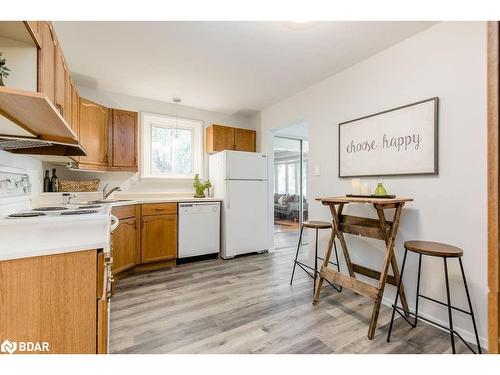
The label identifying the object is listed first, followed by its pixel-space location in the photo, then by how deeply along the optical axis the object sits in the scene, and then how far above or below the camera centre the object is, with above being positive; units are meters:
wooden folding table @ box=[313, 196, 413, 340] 1.75 -0.43
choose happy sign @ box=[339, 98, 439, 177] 1.88 +0.43
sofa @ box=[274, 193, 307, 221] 6.37 -0.52
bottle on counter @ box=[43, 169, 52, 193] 2.59 +0.03
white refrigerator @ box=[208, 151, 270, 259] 3.49 -0.17
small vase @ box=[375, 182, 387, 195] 1.98 -0.01
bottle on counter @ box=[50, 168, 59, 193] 2.62 +0.03
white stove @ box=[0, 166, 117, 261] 1.03 -0.22
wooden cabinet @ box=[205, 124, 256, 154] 3.80 +0.83
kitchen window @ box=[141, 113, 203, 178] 3.66 +0.67
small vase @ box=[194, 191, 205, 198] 3.72 -0.10
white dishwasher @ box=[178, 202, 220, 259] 3.26 -0.59
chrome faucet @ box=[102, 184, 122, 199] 3.13 -0.07
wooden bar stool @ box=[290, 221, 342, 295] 2.43 -0.40
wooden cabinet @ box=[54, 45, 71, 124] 1.66 +0.79
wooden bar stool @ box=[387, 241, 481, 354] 1.46 -0.40
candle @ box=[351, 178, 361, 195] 2.11 +0.01
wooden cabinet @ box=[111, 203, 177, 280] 2.71 -0.64
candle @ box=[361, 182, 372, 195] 2.07 -0.01
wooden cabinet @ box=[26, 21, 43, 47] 1.13 +0.81
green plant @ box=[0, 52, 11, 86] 1.08 +0.58
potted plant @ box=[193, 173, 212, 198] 3.73 +0.02
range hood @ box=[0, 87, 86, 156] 0.97 +0.36
